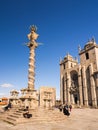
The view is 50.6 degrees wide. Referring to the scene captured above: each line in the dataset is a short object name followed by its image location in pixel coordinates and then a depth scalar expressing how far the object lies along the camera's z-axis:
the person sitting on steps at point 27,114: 9.47
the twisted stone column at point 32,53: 13.92
